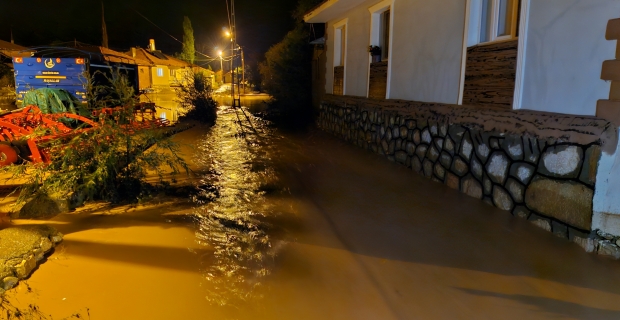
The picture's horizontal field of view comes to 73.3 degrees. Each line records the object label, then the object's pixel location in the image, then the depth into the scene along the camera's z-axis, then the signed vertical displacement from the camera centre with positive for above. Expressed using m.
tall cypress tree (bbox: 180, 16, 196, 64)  57.97 +7.05
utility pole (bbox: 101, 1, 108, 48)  34.03 +4.49
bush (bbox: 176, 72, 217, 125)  19.11 -0.28
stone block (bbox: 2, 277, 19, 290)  3.73 -1.73
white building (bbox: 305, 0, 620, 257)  4.36 +0.43
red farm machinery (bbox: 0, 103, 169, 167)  6.88 -0.70
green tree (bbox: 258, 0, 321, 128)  22.72 +1.24
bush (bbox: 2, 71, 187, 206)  6.08 -1.06
